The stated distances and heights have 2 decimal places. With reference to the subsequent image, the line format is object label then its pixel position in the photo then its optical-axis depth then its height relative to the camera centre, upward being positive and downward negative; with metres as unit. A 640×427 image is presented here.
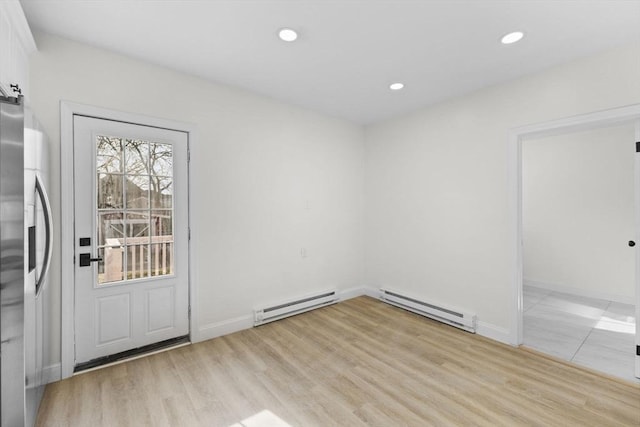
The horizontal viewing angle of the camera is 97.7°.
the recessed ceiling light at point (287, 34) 2.08 +1.37
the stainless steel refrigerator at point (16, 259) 1.22 -0.20
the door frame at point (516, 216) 2.76 -0.03
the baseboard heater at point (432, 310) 3.09 -1.18
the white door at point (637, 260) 2.21 -0.38
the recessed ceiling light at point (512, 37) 2.08 +1.34
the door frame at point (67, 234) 2.18 -0.15
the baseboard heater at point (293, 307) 3.23 -1.16
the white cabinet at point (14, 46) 1.57 +1.08
